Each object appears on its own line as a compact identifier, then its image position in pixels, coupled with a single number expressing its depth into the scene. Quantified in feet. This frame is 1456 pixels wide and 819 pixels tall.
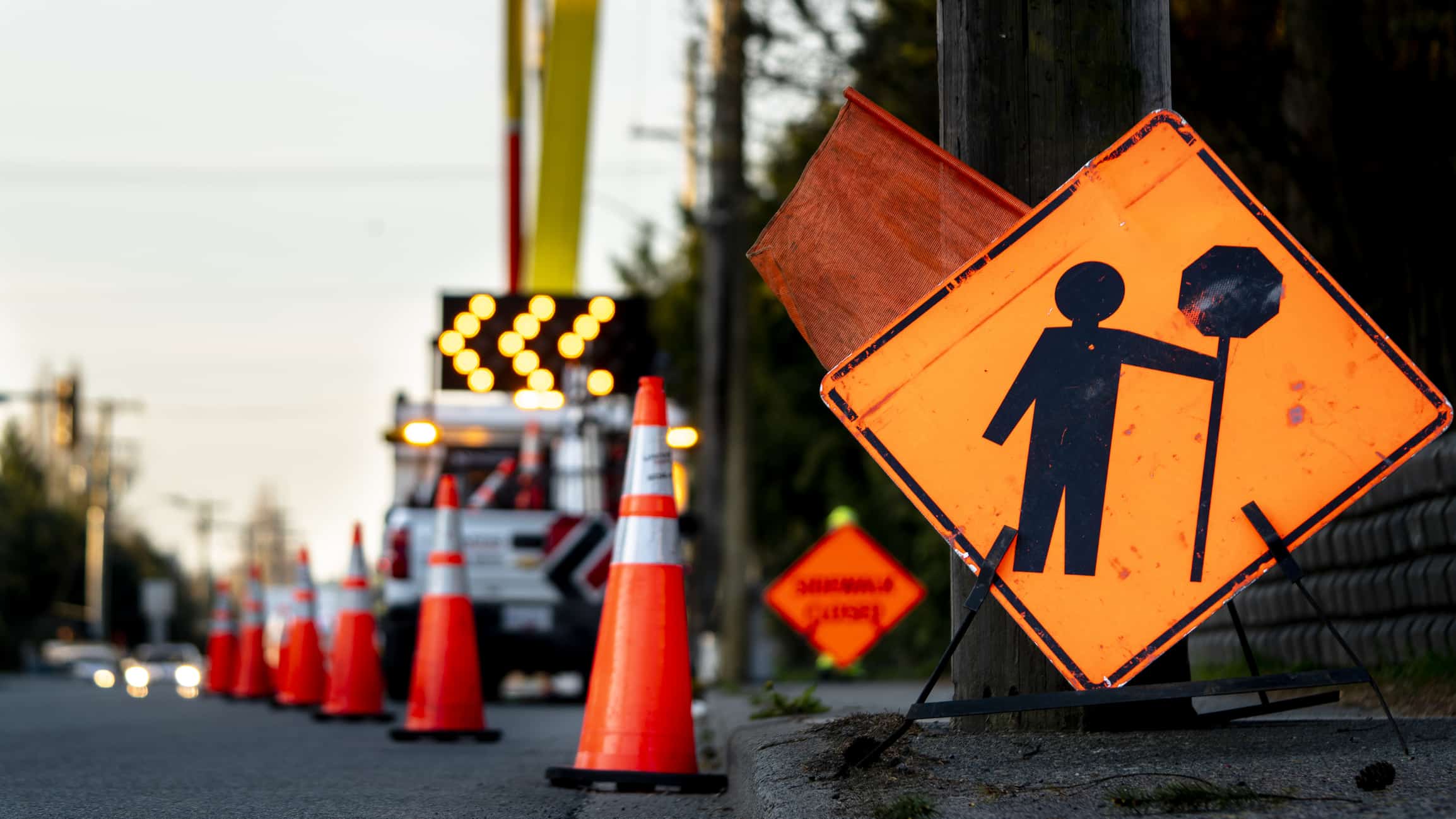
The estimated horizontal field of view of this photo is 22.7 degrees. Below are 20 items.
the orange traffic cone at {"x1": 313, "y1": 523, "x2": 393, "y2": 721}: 72.59
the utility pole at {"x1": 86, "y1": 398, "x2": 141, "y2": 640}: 506.48
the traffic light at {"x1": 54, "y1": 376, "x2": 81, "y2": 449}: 229.25
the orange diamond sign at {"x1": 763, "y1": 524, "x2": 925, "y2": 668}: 101.60
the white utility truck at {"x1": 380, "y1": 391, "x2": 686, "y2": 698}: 87.15
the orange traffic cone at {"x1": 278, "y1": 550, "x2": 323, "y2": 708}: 85.71
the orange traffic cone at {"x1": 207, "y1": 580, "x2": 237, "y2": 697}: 116.06
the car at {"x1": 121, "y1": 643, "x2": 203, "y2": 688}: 263.08
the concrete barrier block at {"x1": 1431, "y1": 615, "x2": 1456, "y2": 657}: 47.19
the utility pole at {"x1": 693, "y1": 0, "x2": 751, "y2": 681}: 135.23
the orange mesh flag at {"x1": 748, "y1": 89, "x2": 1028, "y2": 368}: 32.22
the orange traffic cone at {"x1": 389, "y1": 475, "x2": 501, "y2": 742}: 57.41
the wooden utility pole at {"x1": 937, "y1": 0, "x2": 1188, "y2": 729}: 34.01
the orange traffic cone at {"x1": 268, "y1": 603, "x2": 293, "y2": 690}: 93.09
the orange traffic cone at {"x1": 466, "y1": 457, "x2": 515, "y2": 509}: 95.71
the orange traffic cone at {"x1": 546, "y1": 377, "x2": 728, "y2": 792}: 38.09
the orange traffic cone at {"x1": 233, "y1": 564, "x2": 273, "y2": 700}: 104.53
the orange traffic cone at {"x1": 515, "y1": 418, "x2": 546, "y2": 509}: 95.14
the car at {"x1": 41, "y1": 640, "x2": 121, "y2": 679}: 354.13
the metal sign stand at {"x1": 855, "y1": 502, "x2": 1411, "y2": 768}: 28.78
